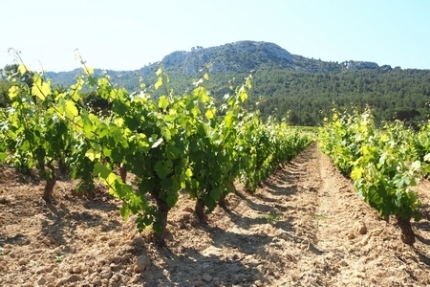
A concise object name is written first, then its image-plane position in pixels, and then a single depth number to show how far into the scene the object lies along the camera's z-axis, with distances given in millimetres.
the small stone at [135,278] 4062
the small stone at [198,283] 4145
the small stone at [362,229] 5973
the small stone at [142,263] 4227
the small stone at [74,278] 3895
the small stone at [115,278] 3988
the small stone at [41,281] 3781
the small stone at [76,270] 4047
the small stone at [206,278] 4258
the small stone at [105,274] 4020
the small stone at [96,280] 3899
